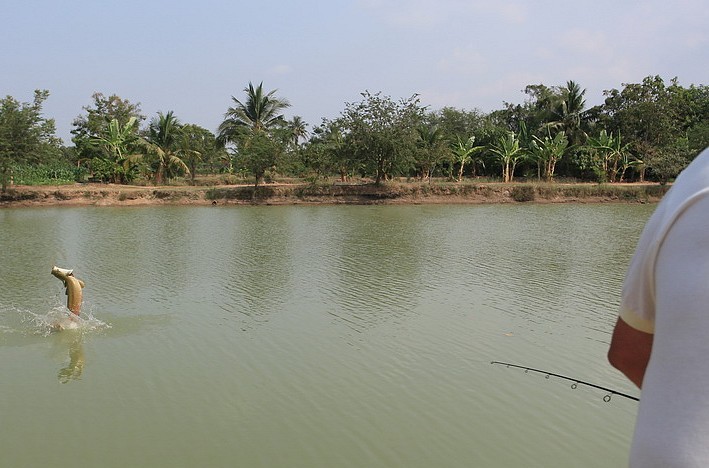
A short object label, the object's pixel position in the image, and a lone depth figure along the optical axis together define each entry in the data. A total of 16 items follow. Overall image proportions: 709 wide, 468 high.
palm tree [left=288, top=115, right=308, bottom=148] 43.88
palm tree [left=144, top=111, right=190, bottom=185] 31.28
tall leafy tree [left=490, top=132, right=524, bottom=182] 31.70
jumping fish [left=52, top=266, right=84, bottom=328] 6.85
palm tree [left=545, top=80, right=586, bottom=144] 35.59
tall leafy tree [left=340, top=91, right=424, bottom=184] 29.02
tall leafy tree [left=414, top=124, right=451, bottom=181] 30.75
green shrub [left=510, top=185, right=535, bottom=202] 28.00
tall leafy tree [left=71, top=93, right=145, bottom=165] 31.56
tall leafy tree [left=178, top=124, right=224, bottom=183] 32.25
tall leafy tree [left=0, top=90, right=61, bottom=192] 26.64
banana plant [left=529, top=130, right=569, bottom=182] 31.39
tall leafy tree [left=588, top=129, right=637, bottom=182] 31.31
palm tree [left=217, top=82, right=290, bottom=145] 35.47
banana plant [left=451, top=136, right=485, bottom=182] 32.22
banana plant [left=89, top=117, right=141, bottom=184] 29.77
